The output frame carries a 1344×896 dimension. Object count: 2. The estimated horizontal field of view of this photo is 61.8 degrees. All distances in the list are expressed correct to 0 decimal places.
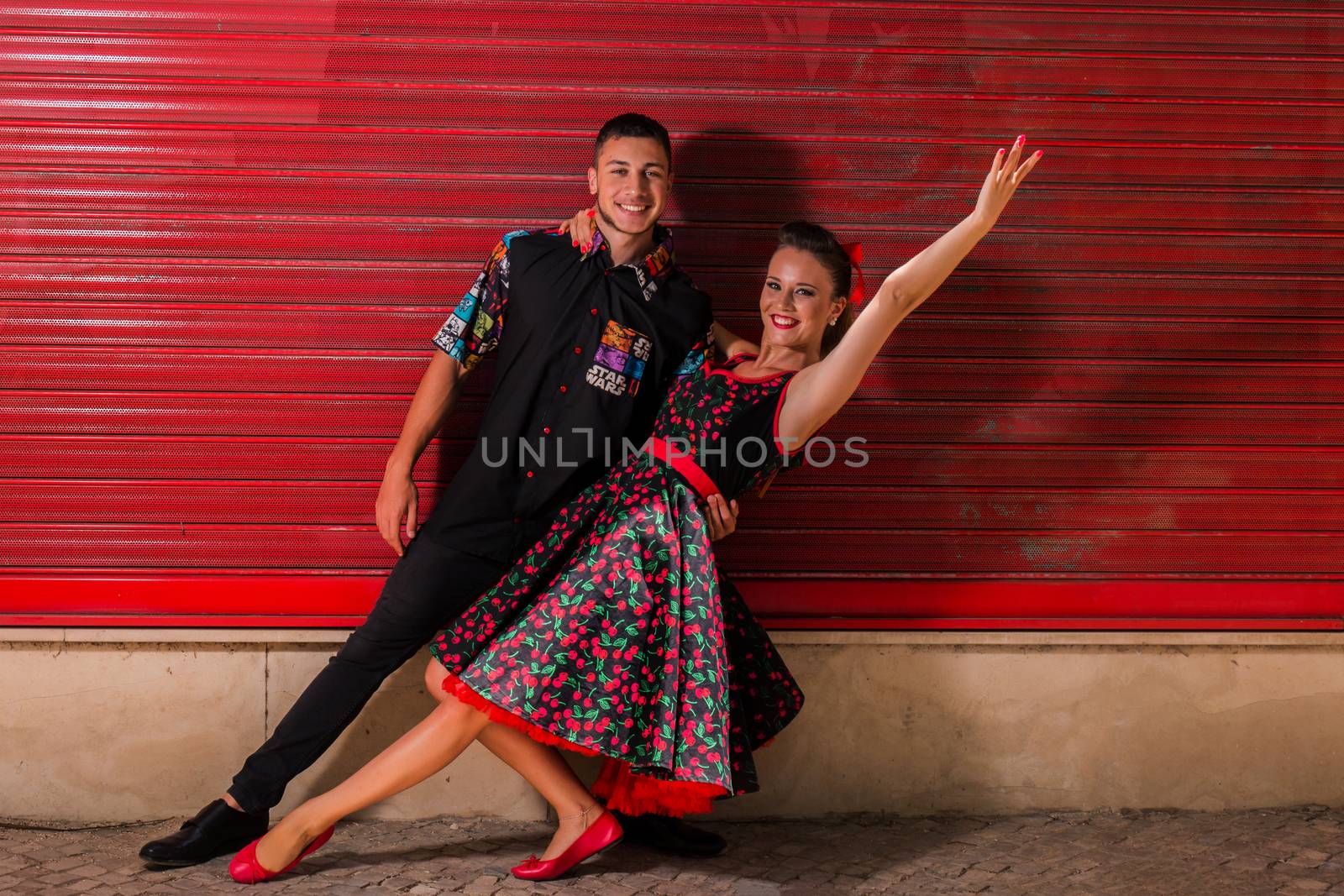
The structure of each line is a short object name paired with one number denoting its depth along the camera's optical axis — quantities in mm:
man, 3527
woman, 3197
